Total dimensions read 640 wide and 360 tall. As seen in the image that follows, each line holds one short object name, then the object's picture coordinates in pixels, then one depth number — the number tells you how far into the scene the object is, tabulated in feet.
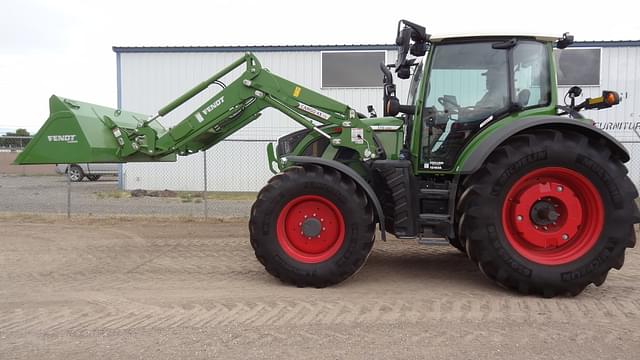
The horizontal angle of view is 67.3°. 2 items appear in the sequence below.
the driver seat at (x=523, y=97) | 16.38
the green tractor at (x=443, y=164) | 15.01
